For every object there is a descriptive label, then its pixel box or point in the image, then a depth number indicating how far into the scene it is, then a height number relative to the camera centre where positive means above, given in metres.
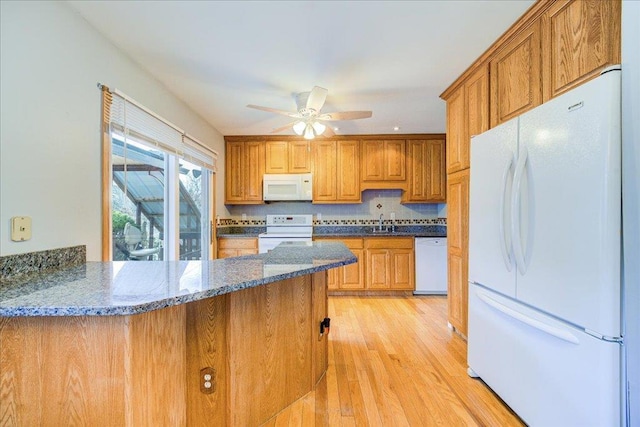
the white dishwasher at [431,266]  3.88 -0.75
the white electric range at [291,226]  4.24 -0.20
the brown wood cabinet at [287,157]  4.20 +0.87
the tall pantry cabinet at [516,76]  1.34 +0.86
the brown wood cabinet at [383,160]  4.18 +0.82
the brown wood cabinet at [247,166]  4.21 +0.74
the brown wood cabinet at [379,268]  3.91 -0.78
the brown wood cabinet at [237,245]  3.97 -0.45
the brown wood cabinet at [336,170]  4.19 +0.67
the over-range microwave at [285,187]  4.12 +0.40
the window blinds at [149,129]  1.87 +0.71
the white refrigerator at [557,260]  1.04 -0.22
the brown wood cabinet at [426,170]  4.16 +0.67
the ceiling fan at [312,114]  2.40 +0.96
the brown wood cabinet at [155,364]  0.90 -0.58
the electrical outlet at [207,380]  1.29 -0.79
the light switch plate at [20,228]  1.25 -0.06
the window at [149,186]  1.84 +0.26
